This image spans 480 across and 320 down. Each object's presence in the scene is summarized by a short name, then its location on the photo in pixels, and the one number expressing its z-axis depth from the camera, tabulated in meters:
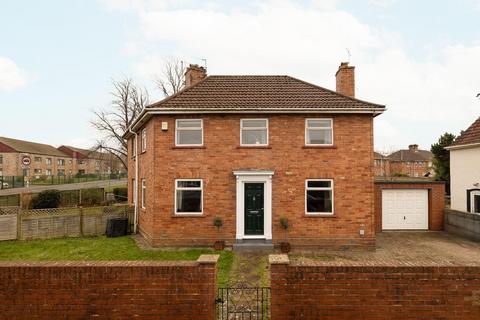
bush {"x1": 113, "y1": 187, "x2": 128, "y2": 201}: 26.34
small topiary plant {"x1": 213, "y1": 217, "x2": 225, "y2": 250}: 11.61
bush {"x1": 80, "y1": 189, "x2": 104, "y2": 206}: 23.13
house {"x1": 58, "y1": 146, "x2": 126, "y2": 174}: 76.31
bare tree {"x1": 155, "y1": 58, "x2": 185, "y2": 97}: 32.00
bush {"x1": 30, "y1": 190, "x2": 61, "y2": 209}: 20.23
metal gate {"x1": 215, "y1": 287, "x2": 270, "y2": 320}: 5.81
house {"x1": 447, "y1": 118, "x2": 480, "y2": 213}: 14.20
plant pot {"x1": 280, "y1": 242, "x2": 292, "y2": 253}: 11.38
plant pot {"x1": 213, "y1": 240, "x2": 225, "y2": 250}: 11.61
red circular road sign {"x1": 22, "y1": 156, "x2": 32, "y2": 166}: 16.48
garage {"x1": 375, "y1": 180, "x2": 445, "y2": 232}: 15.21
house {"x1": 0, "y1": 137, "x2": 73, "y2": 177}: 54.78
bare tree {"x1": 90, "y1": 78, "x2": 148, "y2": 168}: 34.94
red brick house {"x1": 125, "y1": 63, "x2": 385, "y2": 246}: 11.82
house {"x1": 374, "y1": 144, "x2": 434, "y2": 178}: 63.75
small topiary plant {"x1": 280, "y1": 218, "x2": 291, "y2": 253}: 11.38
